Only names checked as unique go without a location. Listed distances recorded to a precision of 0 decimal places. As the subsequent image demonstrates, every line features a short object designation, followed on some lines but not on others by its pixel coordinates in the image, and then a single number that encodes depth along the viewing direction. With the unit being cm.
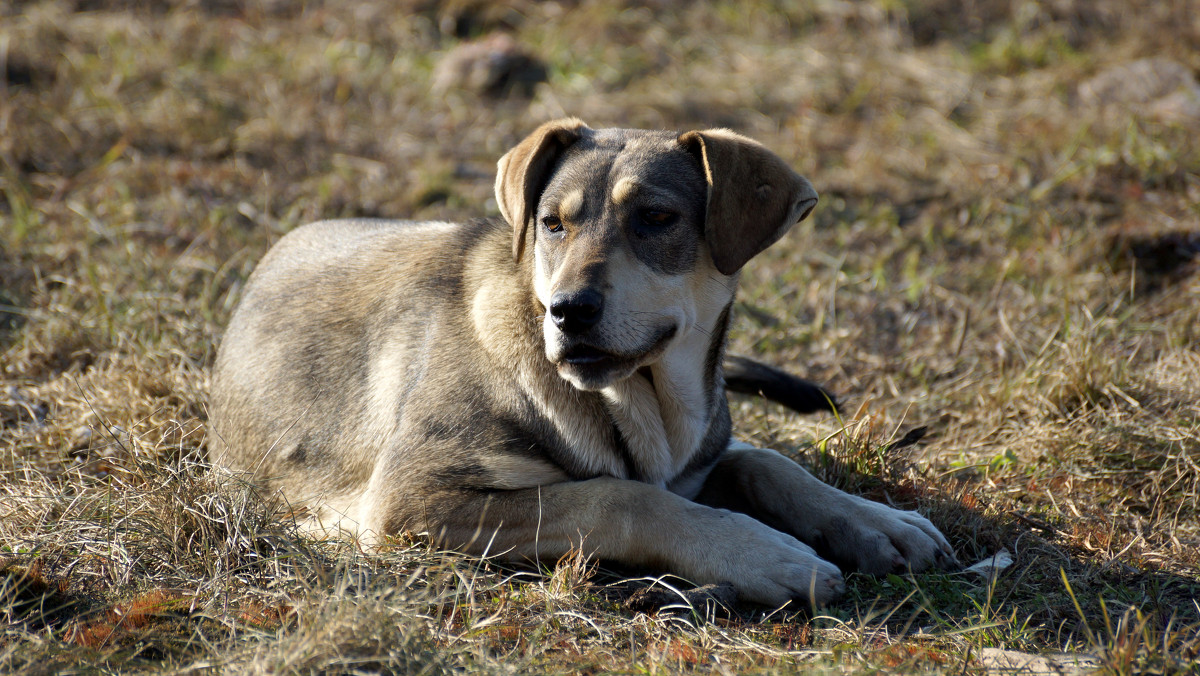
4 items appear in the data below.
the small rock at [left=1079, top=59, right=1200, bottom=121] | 1573
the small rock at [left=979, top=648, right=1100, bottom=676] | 591
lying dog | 722
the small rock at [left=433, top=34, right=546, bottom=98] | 1845
